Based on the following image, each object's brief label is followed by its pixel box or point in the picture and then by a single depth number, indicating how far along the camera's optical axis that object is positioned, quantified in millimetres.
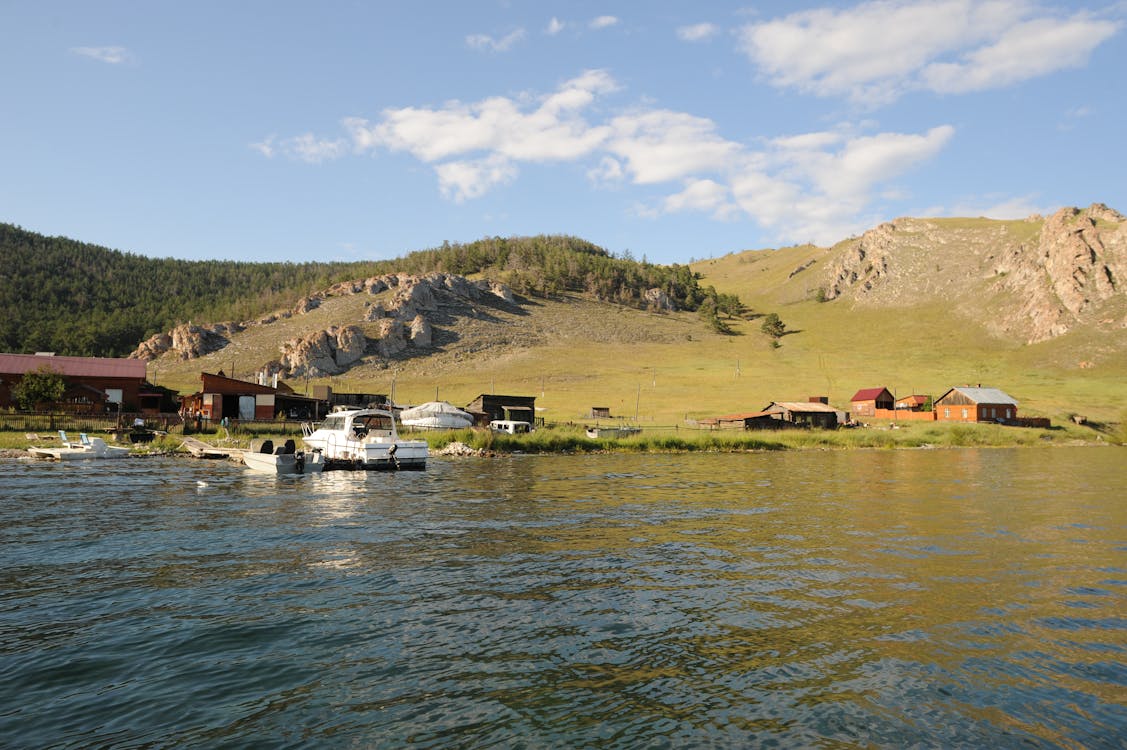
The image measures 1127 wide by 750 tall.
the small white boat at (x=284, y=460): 38031
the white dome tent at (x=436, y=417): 71688
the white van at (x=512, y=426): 69125
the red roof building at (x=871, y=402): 100812
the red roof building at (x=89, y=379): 75625
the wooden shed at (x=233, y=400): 77562
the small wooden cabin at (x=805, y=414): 86500
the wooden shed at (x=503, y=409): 78562
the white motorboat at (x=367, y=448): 40031
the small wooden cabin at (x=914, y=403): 103375
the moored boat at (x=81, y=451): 42531
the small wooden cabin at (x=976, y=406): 93875
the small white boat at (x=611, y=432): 61844
